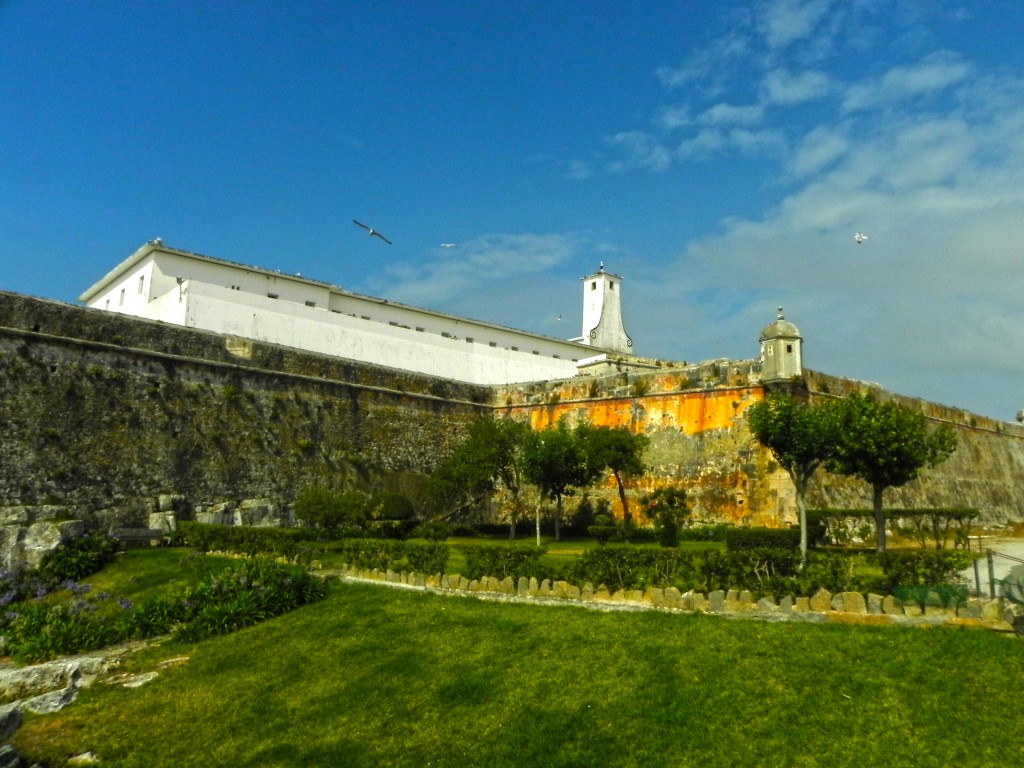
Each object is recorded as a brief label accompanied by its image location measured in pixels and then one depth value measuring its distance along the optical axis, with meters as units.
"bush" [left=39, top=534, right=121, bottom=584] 17.00
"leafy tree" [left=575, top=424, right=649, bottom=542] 23.17
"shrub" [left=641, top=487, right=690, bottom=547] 18.31
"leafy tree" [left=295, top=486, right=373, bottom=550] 20.83
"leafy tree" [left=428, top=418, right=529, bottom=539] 24.77
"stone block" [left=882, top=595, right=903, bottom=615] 9.26
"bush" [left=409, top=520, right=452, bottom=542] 22.28
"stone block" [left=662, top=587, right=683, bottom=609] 10.50
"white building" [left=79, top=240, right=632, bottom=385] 30.23
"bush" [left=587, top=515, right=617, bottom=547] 20.27
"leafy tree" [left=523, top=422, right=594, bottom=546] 23.39
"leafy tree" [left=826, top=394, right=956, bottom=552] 16.81
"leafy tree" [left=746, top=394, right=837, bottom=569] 16.81
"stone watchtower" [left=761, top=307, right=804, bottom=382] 24.27
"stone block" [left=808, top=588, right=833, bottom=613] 9.58
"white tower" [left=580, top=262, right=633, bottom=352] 47.28
